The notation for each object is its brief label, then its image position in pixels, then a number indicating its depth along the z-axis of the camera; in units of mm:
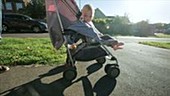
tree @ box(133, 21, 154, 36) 16738
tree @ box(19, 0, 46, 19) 16177
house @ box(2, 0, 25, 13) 18018
